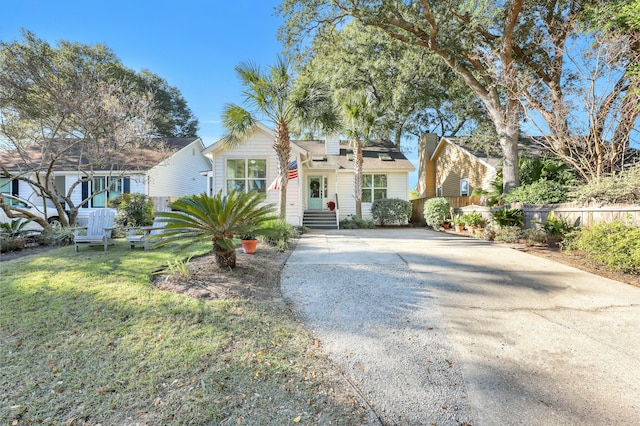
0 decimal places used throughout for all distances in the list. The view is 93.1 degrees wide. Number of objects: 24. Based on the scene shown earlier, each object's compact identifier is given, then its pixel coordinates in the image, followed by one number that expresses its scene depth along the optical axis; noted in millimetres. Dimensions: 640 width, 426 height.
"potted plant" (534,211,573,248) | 8135
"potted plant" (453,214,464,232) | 12802
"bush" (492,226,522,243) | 9188
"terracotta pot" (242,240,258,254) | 6723
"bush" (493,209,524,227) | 9844
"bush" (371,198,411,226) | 16875
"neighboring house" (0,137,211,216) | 15484
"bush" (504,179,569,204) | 9461
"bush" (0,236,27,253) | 8039
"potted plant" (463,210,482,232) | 11828
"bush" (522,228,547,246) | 8477
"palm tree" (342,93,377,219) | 16047
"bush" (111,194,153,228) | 13406
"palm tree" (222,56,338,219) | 10453
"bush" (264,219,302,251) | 7734
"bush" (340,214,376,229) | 15745
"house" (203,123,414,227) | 13023
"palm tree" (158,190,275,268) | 4801
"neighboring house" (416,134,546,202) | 16344
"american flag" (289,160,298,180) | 12852
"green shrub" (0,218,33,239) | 8828
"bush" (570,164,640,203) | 7016
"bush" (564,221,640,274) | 5410
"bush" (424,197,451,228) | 14438
